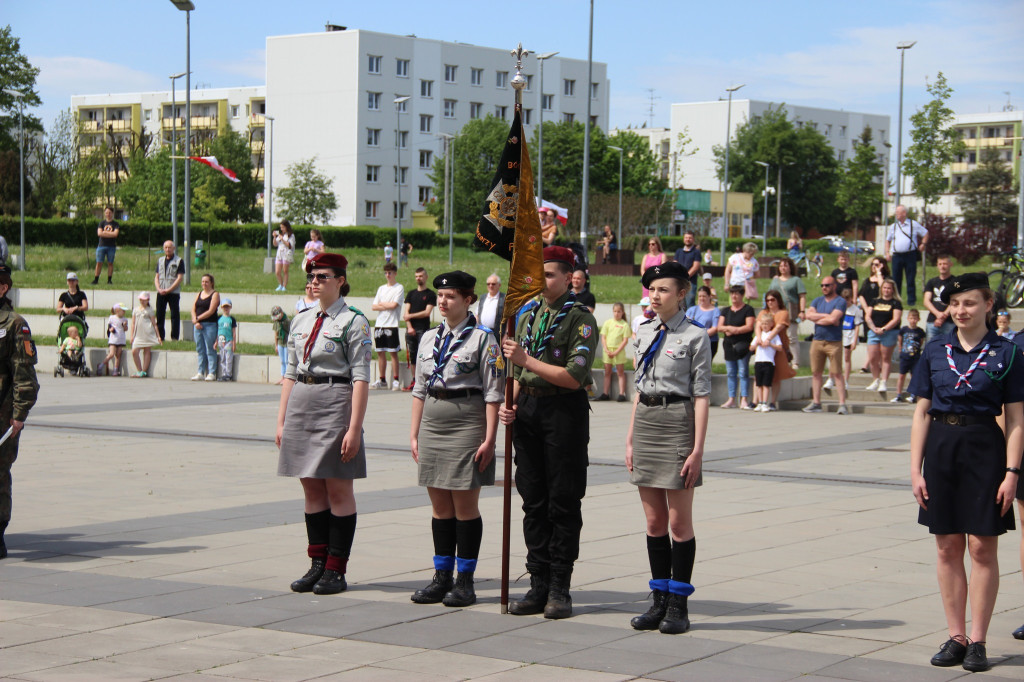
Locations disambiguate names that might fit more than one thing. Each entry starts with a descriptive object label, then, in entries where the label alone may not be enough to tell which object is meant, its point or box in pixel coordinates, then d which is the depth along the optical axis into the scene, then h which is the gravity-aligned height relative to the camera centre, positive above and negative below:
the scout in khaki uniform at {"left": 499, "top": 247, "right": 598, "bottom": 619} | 6.62 -0.97
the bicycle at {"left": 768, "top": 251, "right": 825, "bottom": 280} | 38.25 -0.33
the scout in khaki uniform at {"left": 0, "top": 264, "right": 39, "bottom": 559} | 8.23 -0.93
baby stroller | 23.48 -2.20
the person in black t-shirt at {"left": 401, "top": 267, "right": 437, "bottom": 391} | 19.94 -1.03
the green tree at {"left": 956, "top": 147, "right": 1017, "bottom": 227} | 84.31 +4.30
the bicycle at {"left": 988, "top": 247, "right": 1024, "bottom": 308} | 21.40 -0.42
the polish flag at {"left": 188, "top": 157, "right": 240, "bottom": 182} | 36.23 +2.34
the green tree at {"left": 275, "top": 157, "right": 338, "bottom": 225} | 86.12 +3.36
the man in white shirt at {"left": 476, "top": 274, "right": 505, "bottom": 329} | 16.66 -0.78
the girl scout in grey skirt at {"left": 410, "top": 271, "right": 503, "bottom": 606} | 6.84 -0.99
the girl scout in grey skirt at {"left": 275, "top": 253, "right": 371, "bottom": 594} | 7.15 -0.96
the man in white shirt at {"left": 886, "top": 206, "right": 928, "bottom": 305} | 23.34 +0.18
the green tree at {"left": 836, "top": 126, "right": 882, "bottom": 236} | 55.38 +3.19
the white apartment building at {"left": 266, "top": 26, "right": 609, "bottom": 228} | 96.50 +11.19
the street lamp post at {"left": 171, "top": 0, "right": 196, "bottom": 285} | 30.79 +5.59
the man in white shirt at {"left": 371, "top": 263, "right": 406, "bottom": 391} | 20.52 -1.09
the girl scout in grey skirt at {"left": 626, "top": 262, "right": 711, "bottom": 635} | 6.37 -0.94
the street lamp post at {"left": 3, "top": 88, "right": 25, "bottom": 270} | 43.13 -0.43
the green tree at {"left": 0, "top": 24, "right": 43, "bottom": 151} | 77.50 +9.88
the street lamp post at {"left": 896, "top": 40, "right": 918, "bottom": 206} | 39.28 +4.00
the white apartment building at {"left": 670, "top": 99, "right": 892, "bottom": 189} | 126.38 +13.60
